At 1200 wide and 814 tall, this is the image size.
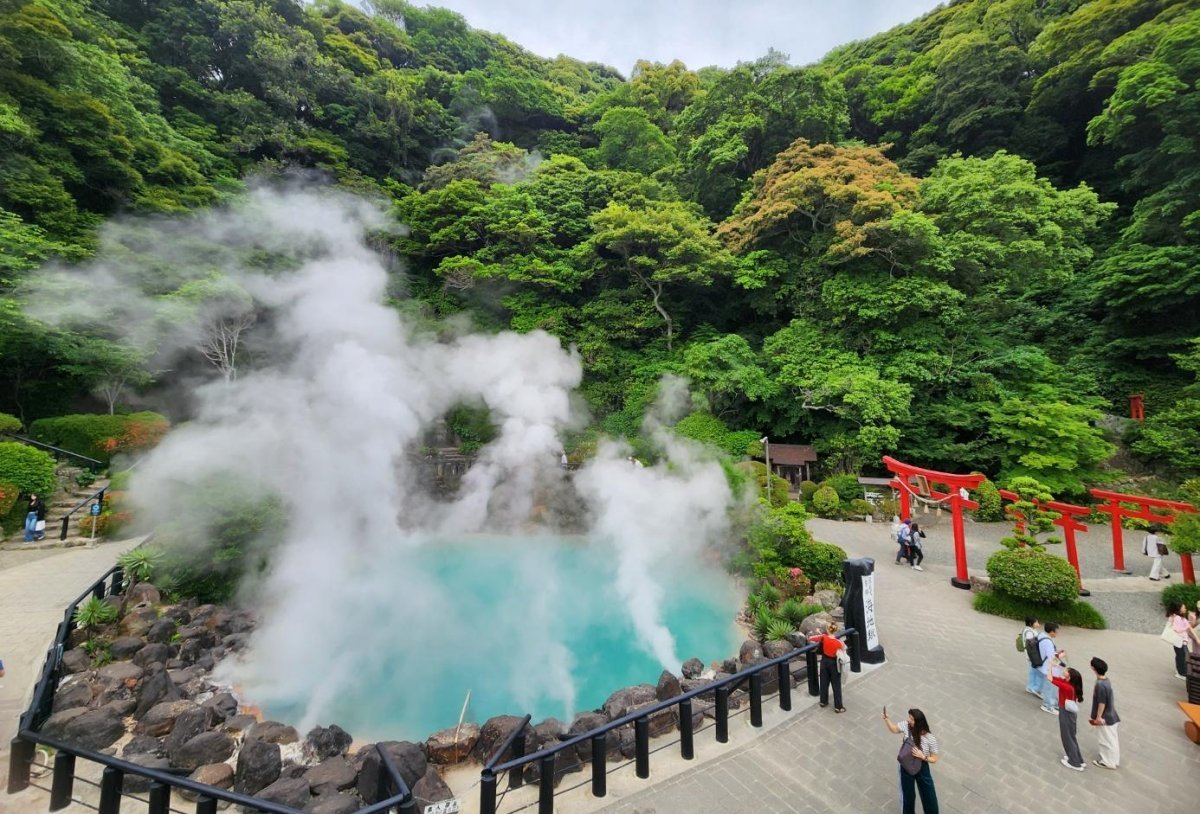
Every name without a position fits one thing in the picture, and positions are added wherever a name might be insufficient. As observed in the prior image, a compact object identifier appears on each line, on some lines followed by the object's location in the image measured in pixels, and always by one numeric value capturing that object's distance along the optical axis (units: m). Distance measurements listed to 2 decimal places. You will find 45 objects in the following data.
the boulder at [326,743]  5.45
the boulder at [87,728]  5.26
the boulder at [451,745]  5.30
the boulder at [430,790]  4.46
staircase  10.23
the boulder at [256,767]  4.80
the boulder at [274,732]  5.68
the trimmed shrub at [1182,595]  7.67
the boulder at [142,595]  8.20
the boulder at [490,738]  5.33
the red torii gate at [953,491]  9.24
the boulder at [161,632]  7.35
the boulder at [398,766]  4.65
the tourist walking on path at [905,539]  10.43
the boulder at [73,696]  5.70
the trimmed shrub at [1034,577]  7.47
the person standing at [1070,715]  4.25
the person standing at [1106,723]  4.24
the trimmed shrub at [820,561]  9.04
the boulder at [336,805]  4.30
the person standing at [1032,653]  5.41
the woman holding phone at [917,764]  3.56
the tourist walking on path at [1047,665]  5.17
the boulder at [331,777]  4.72
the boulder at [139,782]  4.66
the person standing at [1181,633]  5.74
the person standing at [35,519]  10.20
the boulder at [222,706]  5.98
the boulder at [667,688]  6.02
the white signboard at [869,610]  6.25
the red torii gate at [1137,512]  8.29
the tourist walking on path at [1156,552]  9.31
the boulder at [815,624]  7.06
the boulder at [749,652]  6.80
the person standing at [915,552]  10.35
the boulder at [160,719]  5.67
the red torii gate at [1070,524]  8.63
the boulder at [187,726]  5.30
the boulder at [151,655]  6.79
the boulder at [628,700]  5.71
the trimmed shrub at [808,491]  15.10
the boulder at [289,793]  4.48
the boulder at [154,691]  5.96
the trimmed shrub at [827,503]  14.50
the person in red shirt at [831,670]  5.25
